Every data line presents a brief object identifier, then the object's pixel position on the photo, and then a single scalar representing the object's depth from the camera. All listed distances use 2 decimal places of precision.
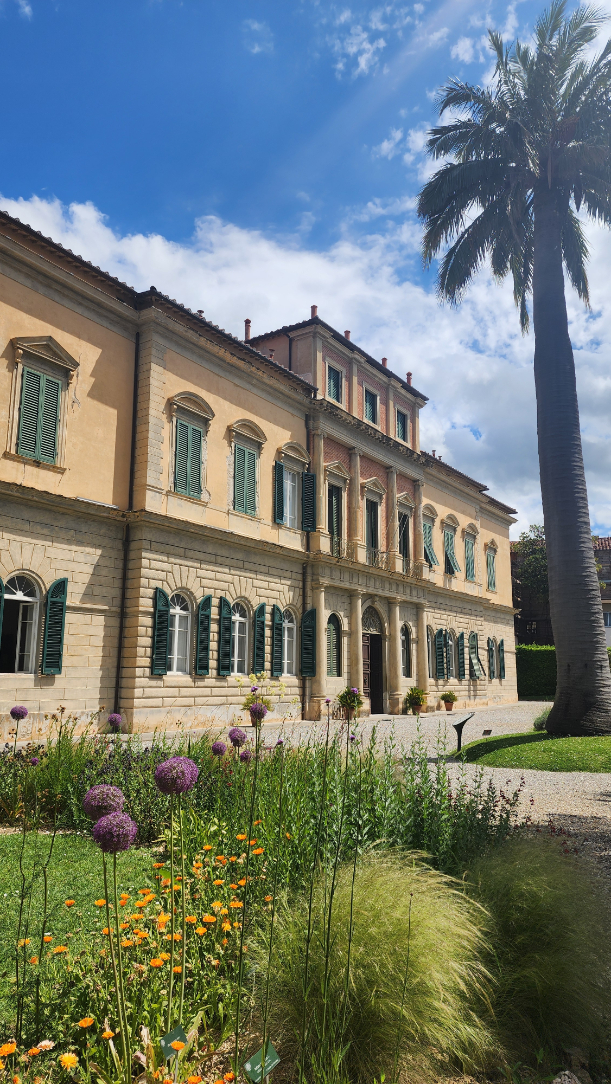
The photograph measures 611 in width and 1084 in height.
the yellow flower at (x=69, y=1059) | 2.27
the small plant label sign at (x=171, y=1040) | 2.05
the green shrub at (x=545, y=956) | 3.22
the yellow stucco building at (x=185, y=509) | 14.11
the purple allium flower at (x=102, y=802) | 2.25
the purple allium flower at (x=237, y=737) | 5.32
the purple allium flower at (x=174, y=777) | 2.44
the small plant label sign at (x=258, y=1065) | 1.95
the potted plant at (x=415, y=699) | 25.44
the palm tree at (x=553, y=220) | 14.85
